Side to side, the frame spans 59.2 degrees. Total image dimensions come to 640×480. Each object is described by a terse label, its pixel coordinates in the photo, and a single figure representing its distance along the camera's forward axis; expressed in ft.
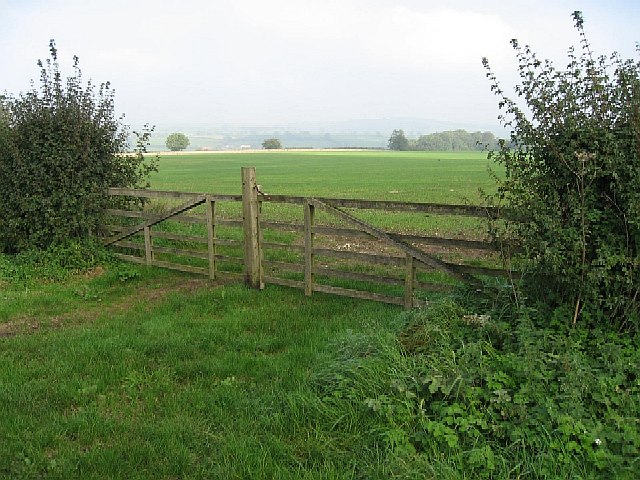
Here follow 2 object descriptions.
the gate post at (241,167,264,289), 29.32
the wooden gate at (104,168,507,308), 24.30
